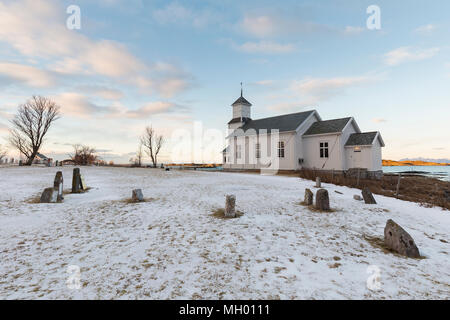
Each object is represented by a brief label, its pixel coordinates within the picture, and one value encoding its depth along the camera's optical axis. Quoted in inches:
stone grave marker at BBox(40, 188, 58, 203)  338.0
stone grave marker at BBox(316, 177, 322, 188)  559.1
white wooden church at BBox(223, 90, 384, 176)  918.4
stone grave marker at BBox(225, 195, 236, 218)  275.1
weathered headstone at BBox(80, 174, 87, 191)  455.2
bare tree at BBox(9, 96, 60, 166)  1376.7
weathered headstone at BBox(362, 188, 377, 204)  369.4
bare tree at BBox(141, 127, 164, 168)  2070.3
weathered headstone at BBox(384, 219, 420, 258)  178.4
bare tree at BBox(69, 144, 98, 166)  1914.4
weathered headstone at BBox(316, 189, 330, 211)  313.3
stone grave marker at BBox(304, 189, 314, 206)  345.1
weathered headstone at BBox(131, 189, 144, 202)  359.9
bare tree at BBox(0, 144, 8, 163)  1841.2
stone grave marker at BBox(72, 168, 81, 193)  434.3
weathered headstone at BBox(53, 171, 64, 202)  359.5
